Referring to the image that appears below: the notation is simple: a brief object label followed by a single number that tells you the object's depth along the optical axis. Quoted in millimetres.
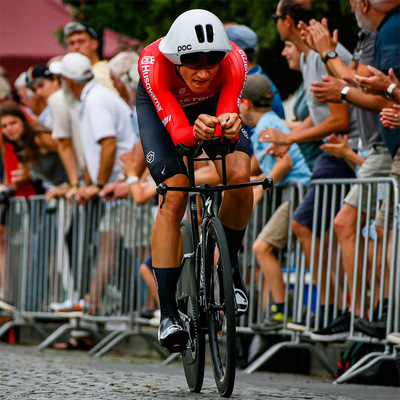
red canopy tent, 37500
